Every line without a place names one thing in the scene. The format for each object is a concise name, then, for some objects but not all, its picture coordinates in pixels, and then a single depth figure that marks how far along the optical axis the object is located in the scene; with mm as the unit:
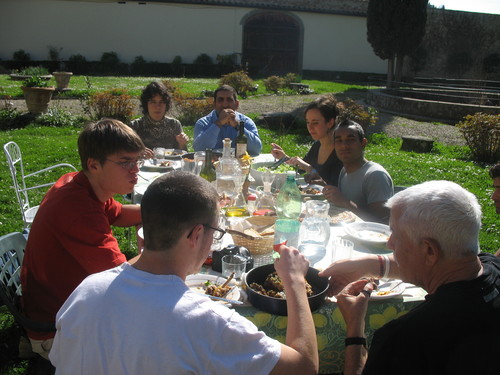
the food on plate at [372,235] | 2586
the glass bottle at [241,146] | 4090
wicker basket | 2316
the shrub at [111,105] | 10406
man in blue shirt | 4899
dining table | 1785
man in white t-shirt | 1181
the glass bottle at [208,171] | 3477
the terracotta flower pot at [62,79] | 15570
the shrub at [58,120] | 10414
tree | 19594
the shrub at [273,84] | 18438
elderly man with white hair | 1362
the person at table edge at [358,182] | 3225
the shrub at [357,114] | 9647
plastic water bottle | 2816
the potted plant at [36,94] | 10695
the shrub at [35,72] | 16056
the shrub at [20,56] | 24312
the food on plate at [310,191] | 3472
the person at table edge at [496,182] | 3081
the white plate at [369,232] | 2544
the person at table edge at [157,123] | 5059
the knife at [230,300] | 1813
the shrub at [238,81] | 16125
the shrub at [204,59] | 26812
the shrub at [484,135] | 8383
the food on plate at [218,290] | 1889
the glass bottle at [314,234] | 2461
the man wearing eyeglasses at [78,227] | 2012
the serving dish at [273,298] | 1763
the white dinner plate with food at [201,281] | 1949
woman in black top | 4230
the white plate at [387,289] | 1935
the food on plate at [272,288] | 1848
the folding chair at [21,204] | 3852
